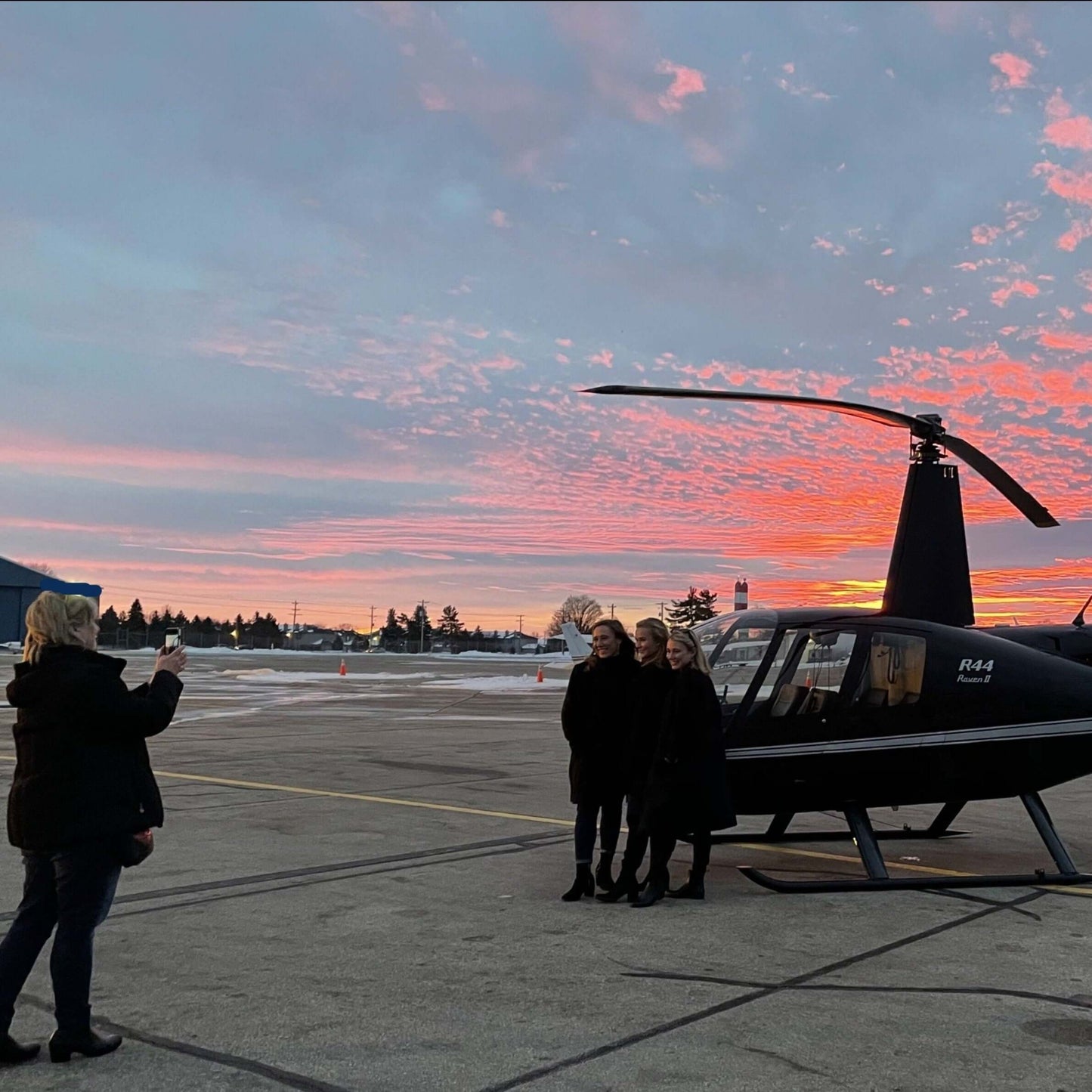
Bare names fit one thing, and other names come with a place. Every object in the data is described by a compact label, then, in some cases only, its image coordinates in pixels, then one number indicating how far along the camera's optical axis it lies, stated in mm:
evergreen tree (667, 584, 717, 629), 100188
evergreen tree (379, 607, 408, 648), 162375
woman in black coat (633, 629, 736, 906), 6758
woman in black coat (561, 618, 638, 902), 6871
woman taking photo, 4023
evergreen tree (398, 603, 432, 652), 157375
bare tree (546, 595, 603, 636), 163375
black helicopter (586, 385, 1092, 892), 7711
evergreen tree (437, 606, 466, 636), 167875
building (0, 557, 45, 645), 79875
